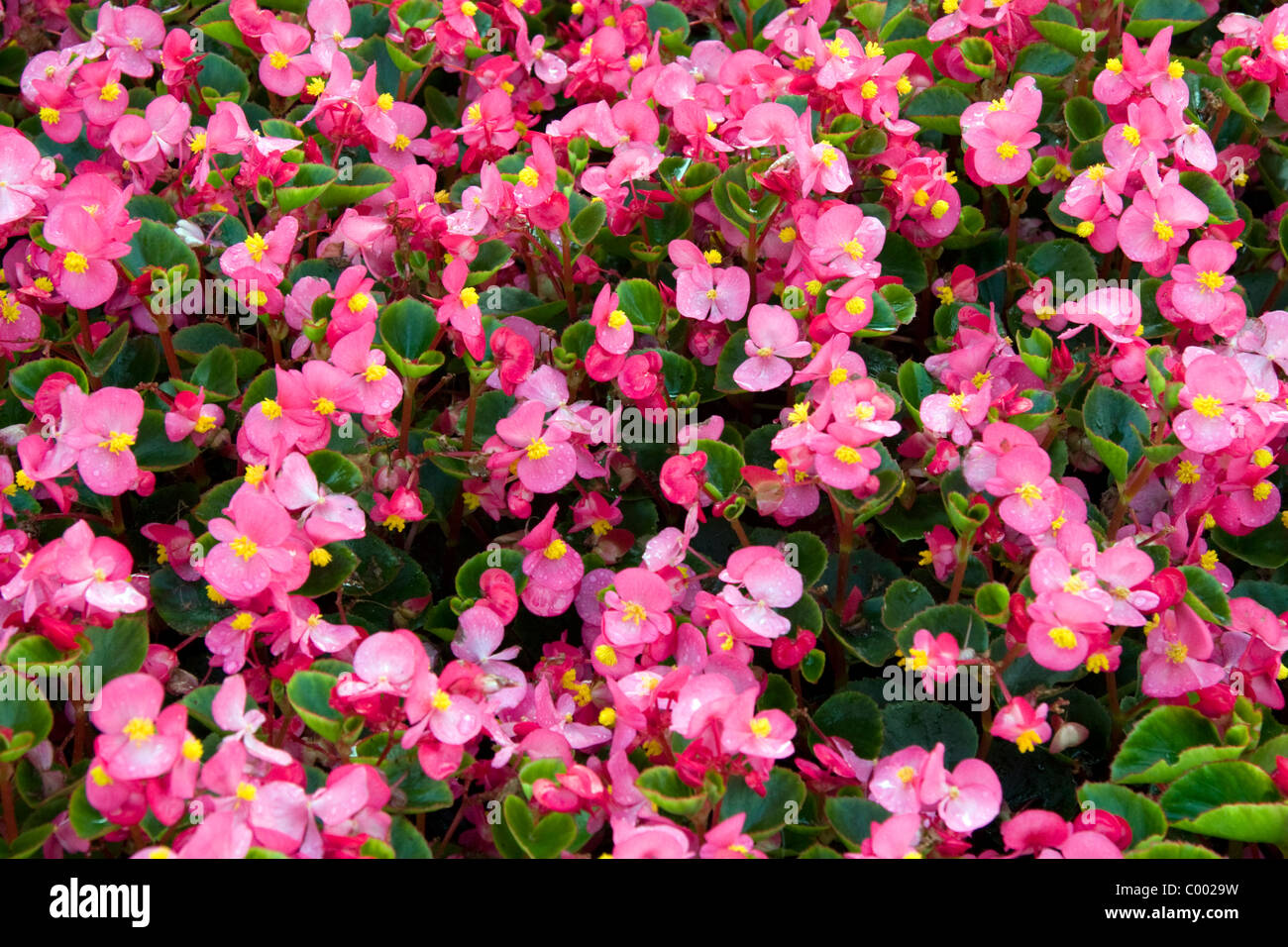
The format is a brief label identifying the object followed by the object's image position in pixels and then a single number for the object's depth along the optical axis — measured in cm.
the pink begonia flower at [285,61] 49
